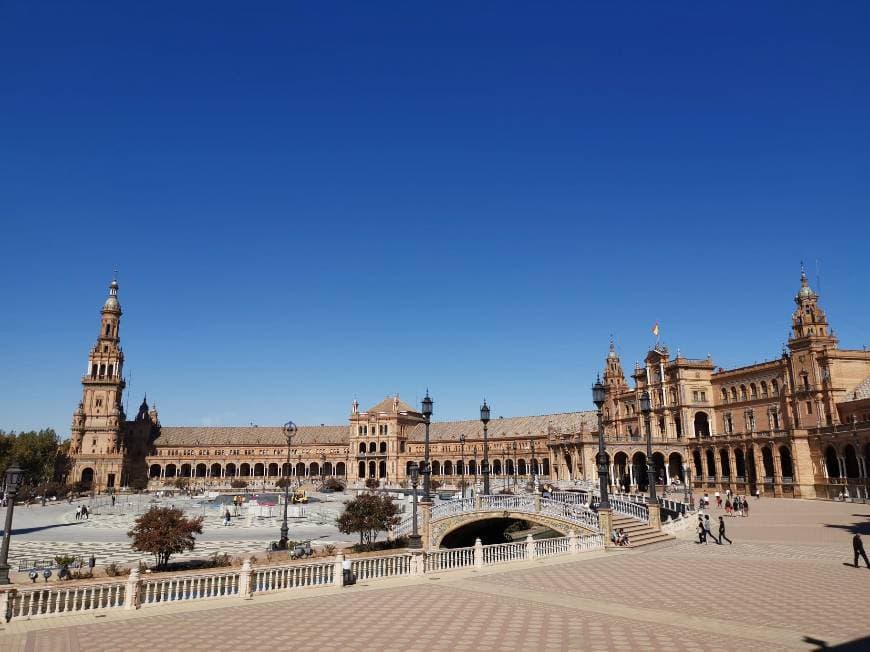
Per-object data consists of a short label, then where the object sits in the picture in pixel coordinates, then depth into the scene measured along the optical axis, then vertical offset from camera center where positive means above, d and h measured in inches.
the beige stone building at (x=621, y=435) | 2452.0 +203.8
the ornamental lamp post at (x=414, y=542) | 879.7 -95.5
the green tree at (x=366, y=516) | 1333.7 -90.6
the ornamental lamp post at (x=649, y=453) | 1185.4 +26.9
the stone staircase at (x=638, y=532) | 1120.4 -114.6
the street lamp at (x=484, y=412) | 1279.5 +112.4
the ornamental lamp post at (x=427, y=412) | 1077.0 +98.8
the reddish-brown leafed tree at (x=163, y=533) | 1053.8 -94.3
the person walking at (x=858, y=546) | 772.6 -96.7
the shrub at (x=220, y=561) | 1135.0 -154.3
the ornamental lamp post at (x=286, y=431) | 1253.4 +81.1
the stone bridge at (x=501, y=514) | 1151.6 -86.0
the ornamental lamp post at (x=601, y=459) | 1041.5 +13.8
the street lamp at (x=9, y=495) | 662.5 -19.2
